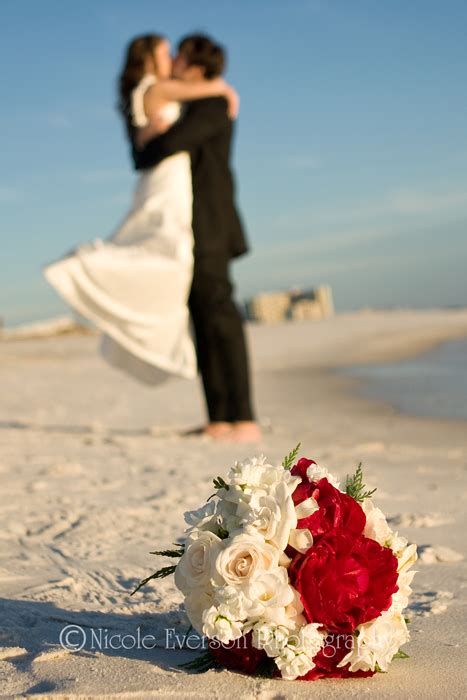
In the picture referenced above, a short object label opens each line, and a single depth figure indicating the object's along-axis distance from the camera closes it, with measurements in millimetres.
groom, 5957
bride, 5953
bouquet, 1774
